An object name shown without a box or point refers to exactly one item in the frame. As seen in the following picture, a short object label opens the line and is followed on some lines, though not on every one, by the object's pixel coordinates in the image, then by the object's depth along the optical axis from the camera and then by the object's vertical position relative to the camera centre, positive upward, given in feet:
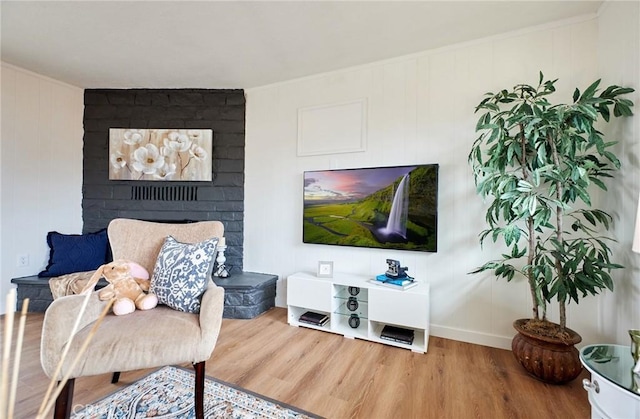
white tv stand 6.64 -2.50
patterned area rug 4.59 -3.35
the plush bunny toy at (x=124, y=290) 4.82 -1.54
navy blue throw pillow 8.97 -1.69
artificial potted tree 5.13 +0.26
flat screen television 7.27 -0.02
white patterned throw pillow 5.00 -1.28
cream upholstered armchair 3.88 -1.96
